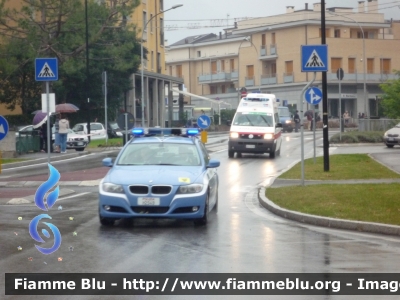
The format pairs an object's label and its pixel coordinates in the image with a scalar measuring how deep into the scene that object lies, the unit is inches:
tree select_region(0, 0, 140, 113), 1893.5
